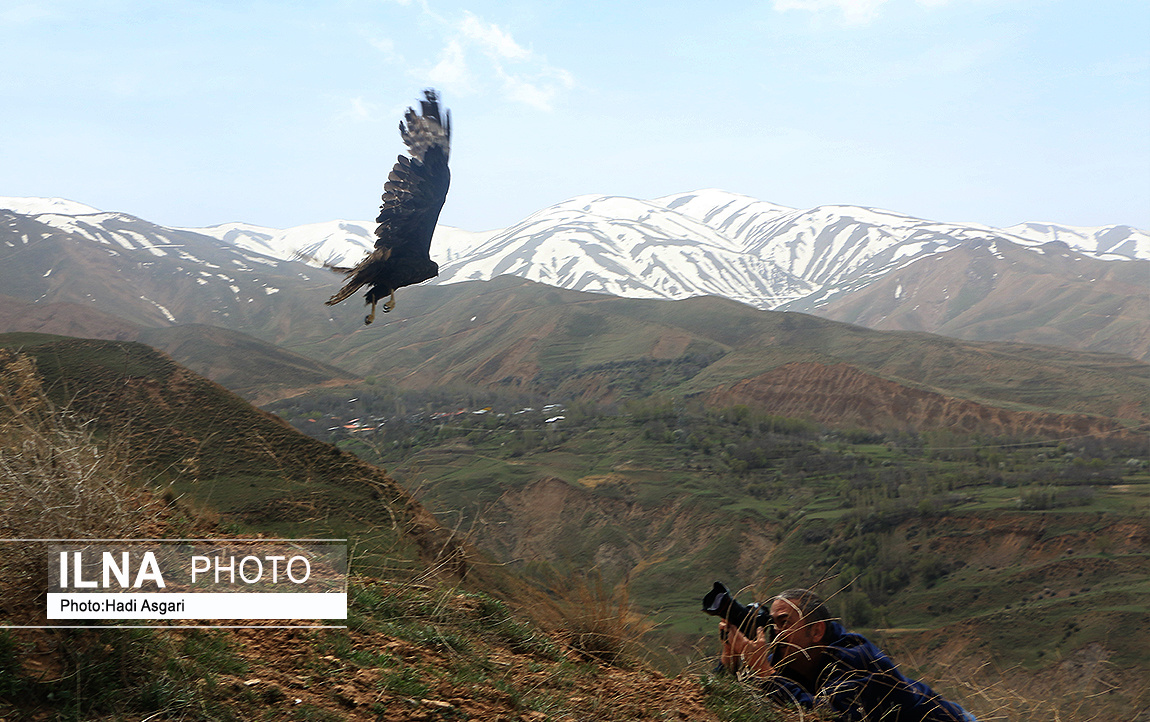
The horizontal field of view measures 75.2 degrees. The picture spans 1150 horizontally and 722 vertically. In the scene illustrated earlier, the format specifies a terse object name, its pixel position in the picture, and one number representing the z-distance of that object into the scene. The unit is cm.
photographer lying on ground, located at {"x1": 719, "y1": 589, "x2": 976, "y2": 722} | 360
